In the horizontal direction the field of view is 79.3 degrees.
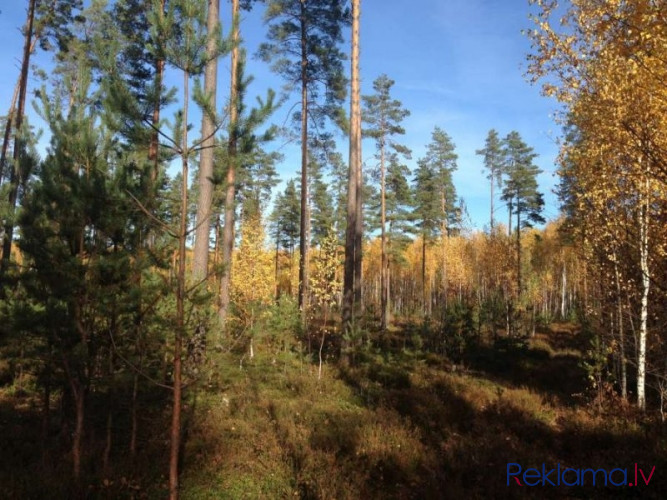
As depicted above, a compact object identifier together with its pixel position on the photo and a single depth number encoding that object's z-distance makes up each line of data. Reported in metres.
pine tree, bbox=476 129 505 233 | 34.44
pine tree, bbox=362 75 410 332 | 23.75
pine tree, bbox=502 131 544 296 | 30.97
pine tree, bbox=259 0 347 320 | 15.03
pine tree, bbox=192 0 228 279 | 8.05
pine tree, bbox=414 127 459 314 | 33.50
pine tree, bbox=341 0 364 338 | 12.28
